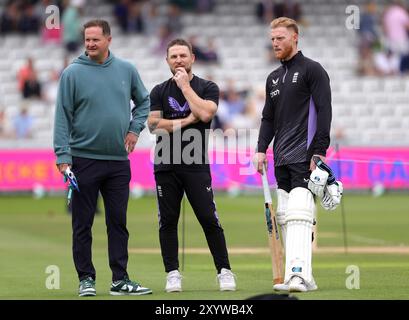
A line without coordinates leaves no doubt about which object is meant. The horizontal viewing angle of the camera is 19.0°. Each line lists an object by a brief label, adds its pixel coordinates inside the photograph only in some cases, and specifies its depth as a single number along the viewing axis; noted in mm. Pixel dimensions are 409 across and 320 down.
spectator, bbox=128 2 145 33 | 36375
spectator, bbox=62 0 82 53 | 33844
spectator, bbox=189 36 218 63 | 35000
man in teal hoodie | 11180
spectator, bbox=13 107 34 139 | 31469
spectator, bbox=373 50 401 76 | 36188
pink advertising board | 29308
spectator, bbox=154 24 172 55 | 35438
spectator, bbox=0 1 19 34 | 35500
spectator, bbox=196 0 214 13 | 37625
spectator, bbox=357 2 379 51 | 35438
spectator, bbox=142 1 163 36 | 36625
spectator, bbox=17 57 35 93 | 32884
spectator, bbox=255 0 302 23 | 36344
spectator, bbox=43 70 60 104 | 33188
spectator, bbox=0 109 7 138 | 31312
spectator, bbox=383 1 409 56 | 35875
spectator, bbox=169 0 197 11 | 37000
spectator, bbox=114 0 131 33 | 36188
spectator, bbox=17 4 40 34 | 35438
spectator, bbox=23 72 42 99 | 33312
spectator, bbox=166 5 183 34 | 35750
